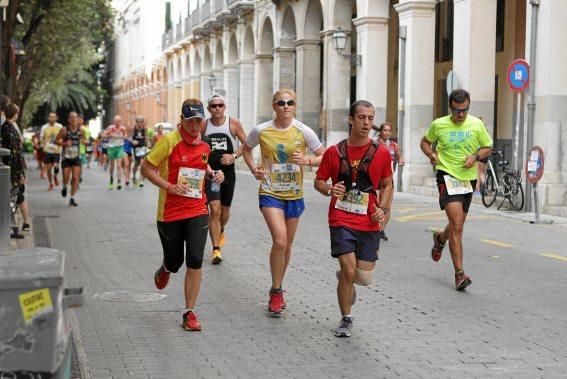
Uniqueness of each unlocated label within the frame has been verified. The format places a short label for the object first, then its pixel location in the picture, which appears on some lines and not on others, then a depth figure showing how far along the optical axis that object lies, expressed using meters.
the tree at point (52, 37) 32.75
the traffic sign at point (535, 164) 17.95
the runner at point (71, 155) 20.95
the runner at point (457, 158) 10.52
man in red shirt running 8.01
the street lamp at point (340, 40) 31.12
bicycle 20.23
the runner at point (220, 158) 11.59
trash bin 4.19
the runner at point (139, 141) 27.27
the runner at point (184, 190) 8.23
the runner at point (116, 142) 26.58
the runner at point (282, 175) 9.05
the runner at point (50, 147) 26.98
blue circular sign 19.81
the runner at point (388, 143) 15.50
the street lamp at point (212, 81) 48.44
